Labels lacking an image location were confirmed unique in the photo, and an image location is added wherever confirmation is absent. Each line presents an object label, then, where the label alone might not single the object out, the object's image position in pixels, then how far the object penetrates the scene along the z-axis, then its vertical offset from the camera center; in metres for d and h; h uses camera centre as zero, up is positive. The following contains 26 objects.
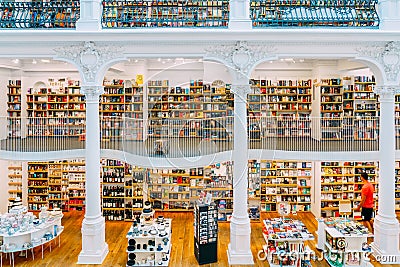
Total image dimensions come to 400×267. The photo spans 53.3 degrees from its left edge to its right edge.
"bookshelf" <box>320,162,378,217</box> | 11.45 -1.49
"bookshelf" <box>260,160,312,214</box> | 11.86 -1.60
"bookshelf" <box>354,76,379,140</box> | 11.58 +0.93
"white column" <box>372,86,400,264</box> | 8.12 -1.18
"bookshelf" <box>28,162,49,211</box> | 12.15 -1.64
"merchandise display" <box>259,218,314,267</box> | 7.66 -2.31
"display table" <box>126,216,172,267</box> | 7.86 -2.31
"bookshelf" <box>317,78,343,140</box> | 11.52 +0.97
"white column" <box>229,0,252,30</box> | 7.94 +2.31
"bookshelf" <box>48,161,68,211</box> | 12.12 -1.64
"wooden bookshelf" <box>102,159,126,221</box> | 11.37 -1.74
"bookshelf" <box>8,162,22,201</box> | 12.21 -1.52
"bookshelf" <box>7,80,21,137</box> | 12.15 +1.03
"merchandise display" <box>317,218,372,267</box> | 7.83 -2.28
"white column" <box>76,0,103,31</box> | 8.01 +2.31
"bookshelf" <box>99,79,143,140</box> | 9.90 +0.84
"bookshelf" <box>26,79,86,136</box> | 12.07 +0.92
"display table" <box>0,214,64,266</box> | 8.08 -2.21
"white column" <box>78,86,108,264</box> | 8.14 -1.14
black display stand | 7.98 -2.10
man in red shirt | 9.66 -1.74
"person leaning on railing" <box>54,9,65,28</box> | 8.23 +2.37
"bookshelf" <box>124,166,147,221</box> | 11.29 -2.05
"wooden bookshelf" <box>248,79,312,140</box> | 12.05 +1.05
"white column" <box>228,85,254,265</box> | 8.02 -2.05
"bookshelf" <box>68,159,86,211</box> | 12.10 -1.58
